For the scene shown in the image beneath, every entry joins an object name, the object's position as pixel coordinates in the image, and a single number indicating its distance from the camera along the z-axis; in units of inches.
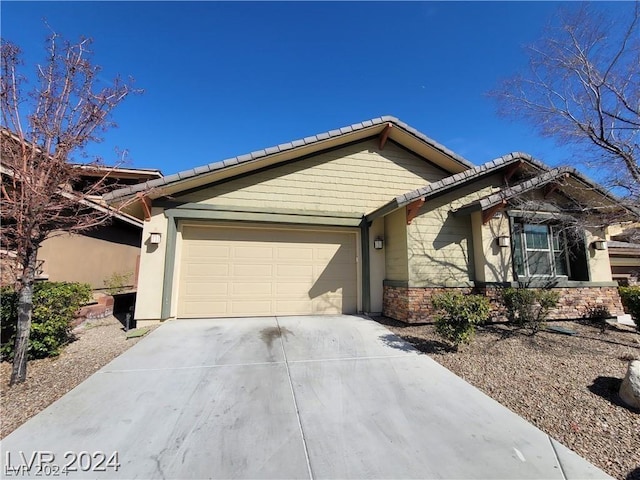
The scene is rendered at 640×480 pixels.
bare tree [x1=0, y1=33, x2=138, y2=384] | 149.3
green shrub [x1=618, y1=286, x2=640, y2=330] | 251.0
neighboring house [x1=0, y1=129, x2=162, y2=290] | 198.4
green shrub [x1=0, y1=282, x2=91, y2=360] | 178.9
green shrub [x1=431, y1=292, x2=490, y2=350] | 198.5
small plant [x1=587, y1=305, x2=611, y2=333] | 295.4
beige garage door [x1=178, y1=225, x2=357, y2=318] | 295.7
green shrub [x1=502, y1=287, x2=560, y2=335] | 238.7
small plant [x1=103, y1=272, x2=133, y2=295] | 371.2
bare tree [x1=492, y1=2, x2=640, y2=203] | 254.7
